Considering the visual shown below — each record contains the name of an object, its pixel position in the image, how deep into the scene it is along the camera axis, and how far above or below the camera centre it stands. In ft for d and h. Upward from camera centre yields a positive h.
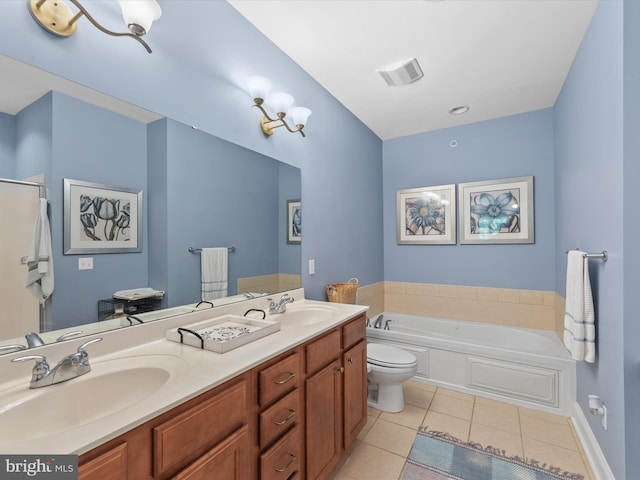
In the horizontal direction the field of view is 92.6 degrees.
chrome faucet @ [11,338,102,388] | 2.93 -1.27
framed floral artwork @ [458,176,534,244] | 9.96 +0.92
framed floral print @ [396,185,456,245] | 11.07 +0.89
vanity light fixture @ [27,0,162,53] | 3.41 +2.65
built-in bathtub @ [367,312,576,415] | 7.68 -3.40
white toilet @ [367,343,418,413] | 7.47 -3.31
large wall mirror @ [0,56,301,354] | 3.32 +0.67
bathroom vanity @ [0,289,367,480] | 2.38 -1.77
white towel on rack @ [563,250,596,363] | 5.62 -1.48
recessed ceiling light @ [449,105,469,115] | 9.67 +4.15
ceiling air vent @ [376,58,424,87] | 7.47 +4.22
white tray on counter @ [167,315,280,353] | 3.97 -1.34
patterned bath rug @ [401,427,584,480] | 5.61 -4.37
